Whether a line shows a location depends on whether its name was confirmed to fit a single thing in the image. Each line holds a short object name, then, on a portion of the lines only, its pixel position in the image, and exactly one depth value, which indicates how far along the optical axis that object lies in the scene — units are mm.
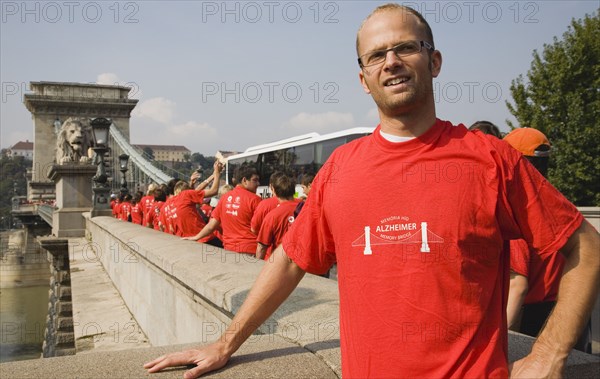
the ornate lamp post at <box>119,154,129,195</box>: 20344
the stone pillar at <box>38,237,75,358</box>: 10414
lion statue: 15961
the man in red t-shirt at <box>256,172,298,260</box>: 5492
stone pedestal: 15445
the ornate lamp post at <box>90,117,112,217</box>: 13781
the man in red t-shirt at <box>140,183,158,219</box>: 11502
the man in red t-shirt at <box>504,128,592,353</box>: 2494
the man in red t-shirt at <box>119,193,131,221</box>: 14734
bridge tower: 59062
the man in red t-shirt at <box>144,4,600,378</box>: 1436
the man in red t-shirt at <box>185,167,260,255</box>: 6172
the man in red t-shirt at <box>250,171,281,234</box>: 5816
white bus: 17761
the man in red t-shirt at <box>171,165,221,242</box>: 7375
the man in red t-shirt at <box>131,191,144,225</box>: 13305
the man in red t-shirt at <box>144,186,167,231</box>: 9875
